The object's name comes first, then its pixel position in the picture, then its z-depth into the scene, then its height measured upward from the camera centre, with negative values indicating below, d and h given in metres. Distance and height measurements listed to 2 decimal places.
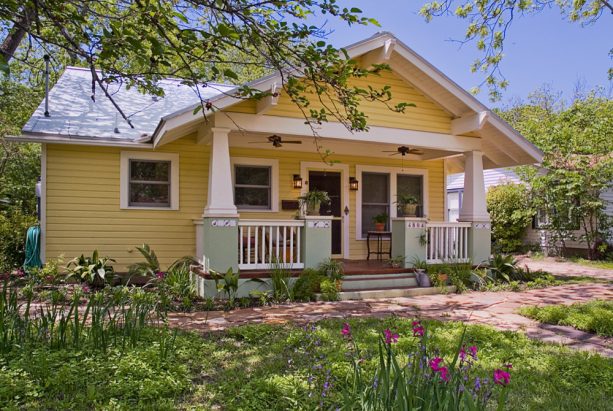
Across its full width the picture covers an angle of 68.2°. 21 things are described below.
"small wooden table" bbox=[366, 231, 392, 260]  10.38 -0.53
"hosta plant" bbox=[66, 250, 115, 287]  7.88 -0.96
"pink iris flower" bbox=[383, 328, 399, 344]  2.53 -0.68
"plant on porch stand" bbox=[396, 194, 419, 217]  9.65 +0.26
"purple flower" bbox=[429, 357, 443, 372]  2.20 -0.72
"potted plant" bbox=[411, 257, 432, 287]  8.38 -1.03
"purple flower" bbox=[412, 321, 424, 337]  2.59 -0.65
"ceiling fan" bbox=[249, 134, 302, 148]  8.32 +1.41
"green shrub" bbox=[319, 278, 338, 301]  7.38 -1.21
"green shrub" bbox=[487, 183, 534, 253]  15.98 +0.12
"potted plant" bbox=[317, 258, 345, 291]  7.77 -0.94
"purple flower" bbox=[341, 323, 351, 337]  2.84 -0.72
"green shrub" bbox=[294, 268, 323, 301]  7.35 -1.13
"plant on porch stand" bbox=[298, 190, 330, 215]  8.35 +0.30
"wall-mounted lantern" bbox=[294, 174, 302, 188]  10.05 +0.79
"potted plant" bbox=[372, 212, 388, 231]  10.50 -0.10
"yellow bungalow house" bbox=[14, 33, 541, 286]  7.66 +0.97
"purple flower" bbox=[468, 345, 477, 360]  2.40 -0.72
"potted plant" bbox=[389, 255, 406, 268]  8.66 -0.85
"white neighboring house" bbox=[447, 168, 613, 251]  14.83 +0.71
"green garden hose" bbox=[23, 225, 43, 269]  8.53 -0.63
